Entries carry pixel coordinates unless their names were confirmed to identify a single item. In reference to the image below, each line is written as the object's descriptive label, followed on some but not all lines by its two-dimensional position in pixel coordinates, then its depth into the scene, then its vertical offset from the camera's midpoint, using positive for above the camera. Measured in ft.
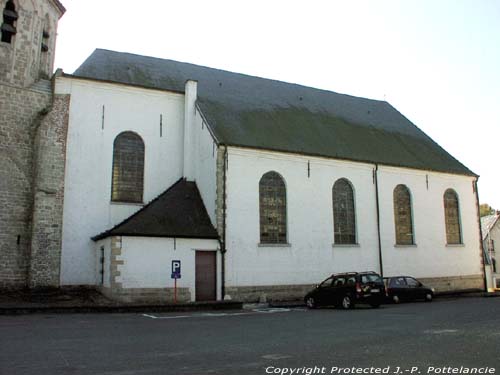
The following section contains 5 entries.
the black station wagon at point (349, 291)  54.75 -2.96
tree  210.32 +23.98
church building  59.21 +11.08
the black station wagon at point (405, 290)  67.15 -3.48
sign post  56.03 -0.40
